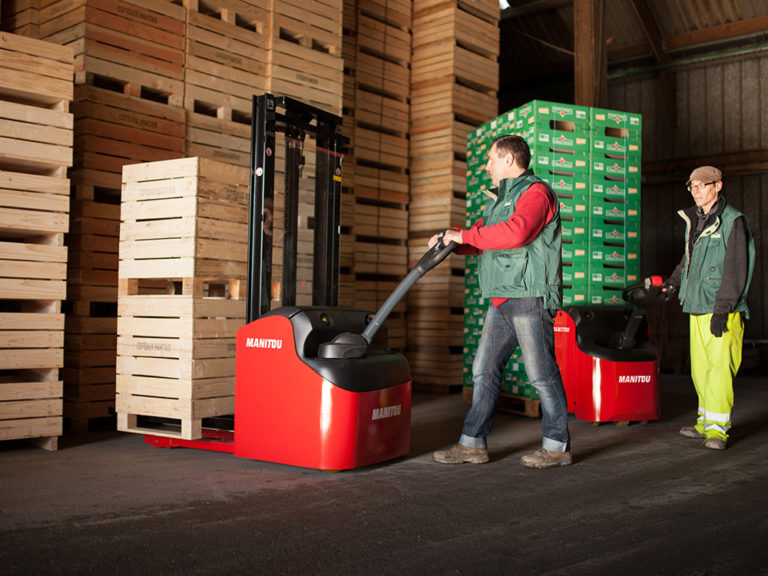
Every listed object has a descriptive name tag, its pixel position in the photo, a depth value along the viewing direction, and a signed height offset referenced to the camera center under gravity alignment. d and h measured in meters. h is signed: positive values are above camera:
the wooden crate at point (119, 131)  5.59 +1.43
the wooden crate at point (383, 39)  8.77 +3.40
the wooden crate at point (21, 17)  6.19 +2.60
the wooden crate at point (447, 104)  8.73 +2.58
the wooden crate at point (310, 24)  6.79 +2.82
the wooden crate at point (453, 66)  8.79 +3.10
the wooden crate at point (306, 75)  6.71 +2.28
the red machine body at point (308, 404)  3.97 -0.58
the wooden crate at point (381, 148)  8.65 +1.99
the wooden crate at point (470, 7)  8.93 +3.91
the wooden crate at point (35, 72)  4.65 +1.56
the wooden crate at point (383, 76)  8.72 +2.93
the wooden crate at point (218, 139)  6.21 +1.50
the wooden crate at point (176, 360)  4.65 -0.38
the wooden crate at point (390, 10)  8.84 +3.78
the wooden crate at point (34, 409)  4.56 -0.72
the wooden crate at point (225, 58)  6.20 +2.25
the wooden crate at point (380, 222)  8.66 +1.06
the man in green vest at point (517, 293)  4.16 +0.09
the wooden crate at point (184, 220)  4.68 +0.57
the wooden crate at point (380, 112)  8.66 +2.45
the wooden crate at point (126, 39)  5.62 +2.18
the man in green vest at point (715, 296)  5.01 +0.11
